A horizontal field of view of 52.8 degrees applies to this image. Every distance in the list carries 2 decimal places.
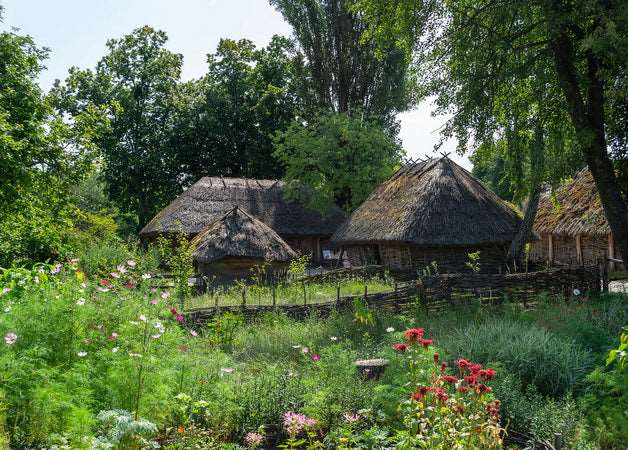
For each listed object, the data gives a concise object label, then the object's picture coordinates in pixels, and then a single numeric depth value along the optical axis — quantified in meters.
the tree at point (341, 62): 33.47
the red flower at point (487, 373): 3.90
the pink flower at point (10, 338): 4.66
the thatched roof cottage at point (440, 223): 18.83
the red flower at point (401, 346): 4.17
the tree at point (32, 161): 13.73
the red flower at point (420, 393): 3.92
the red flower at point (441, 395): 3.95
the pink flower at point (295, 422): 4.57
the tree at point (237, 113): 36.78
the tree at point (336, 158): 28.52
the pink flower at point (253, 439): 4.61
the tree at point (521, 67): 12.02
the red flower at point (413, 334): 4.29
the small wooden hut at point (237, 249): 18.72
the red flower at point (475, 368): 3.99
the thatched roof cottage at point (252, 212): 27.55
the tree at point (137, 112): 35.94
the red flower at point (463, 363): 4.10
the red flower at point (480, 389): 3.88
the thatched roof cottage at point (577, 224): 21.28
